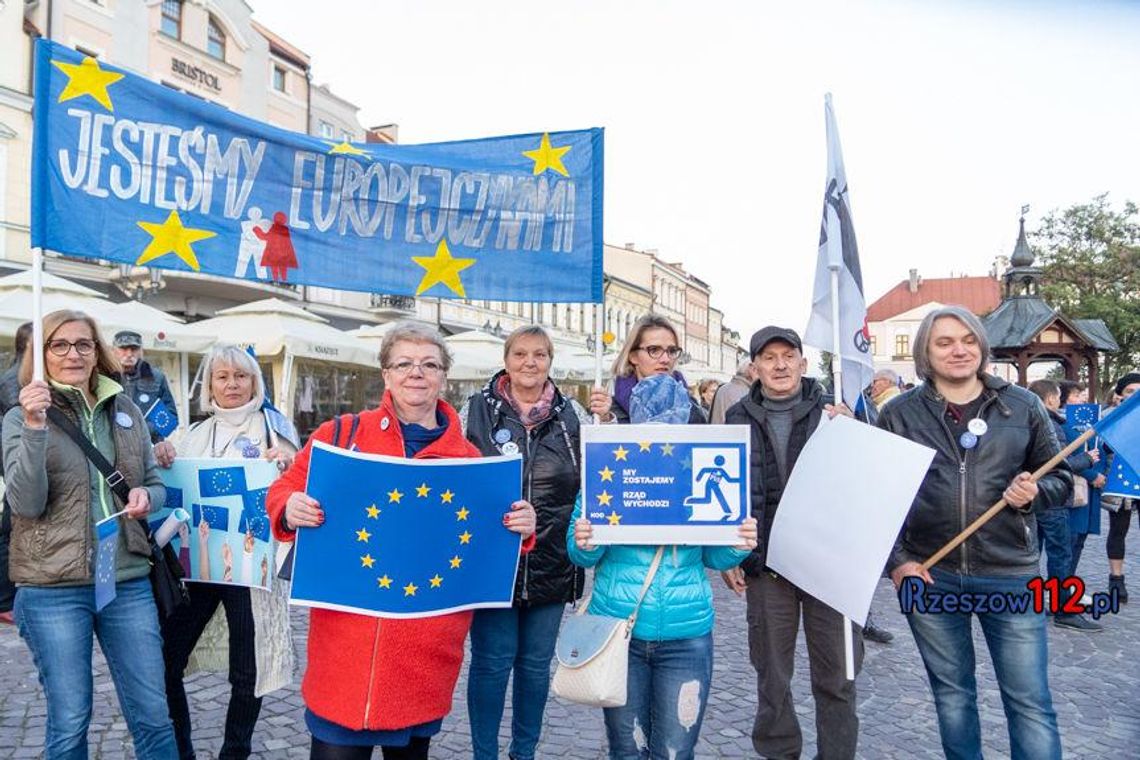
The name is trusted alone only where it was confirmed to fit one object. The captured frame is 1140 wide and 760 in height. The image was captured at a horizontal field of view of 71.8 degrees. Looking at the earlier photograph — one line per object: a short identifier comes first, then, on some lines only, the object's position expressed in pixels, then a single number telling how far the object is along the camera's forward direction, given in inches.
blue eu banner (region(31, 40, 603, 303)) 127.5
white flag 153.9
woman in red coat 93.6
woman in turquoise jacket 110.3
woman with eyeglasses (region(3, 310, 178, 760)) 108.3
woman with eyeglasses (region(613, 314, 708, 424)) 143.9
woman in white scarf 136.9
